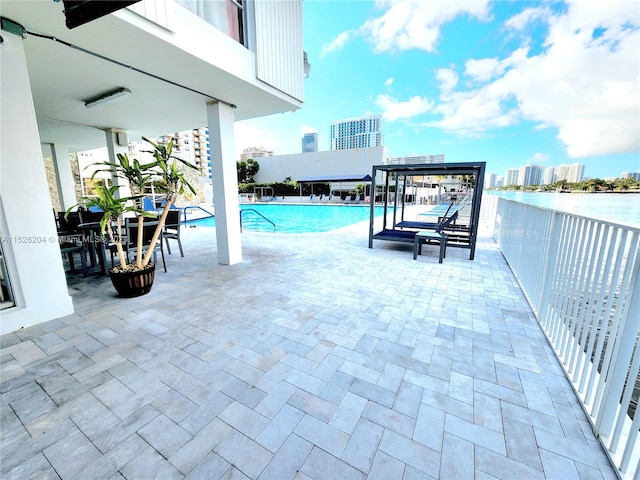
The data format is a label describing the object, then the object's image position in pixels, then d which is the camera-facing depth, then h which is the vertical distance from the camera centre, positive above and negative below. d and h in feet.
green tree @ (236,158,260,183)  99.40 +7.63
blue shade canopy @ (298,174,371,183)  64.88 +2.85
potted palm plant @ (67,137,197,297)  10.83 -0.47
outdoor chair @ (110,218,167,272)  12.75 -2.33
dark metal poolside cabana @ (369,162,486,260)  17.21 -0.01
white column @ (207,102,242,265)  14.90 +0.48
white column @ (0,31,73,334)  8.20 -0.68
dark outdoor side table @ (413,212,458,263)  16.43 -3.07
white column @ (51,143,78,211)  26.09 +1.44
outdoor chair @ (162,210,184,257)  17.78 -2.19
